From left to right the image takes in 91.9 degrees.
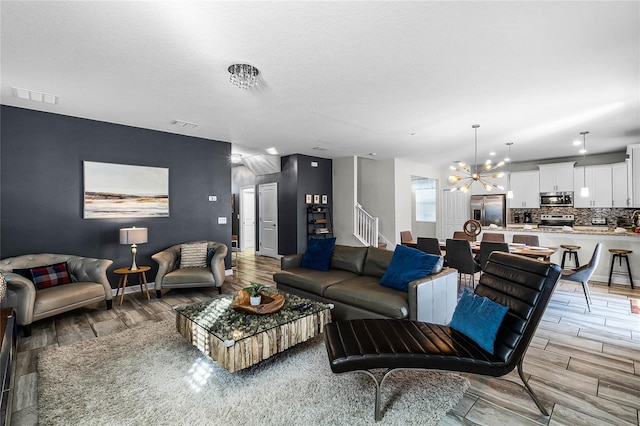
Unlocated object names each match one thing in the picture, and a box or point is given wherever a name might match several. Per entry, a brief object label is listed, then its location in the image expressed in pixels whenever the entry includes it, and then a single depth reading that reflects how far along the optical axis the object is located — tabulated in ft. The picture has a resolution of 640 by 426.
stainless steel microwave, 24.50
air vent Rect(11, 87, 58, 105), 11.27
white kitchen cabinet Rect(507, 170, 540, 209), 25.99
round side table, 13.96
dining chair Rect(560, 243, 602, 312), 12.93
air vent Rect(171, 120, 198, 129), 15.40
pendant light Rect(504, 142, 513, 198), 20.26
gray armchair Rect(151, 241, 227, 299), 14.60
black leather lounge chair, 6.22
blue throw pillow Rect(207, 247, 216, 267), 16.23
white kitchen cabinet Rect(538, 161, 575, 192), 24.31
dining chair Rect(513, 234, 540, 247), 18.11
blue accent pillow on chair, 6.67
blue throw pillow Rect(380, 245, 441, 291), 10.28
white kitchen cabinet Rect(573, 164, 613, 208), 22.56
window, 32.12
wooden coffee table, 7.37
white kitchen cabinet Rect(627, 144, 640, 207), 16.94
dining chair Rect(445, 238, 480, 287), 14.94
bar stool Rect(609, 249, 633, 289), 16.96
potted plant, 9.12
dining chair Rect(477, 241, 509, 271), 14.46
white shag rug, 6.32
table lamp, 14.16
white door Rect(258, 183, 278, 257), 26.61
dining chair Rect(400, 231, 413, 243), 20.44
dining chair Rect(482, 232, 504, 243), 19.35
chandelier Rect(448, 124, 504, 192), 16.31
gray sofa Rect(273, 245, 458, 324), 9.52
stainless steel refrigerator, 27.48
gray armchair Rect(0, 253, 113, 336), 10.28
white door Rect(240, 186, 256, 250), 31.47
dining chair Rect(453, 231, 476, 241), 20.13
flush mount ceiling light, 9.37
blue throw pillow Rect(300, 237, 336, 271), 13.89
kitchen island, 17.24
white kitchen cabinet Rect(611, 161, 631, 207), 21.72
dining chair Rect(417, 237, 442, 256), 15.55
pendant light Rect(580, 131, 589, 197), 18.03
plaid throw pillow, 11.72
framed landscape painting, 14.90
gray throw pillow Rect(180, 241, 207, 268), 16.22
